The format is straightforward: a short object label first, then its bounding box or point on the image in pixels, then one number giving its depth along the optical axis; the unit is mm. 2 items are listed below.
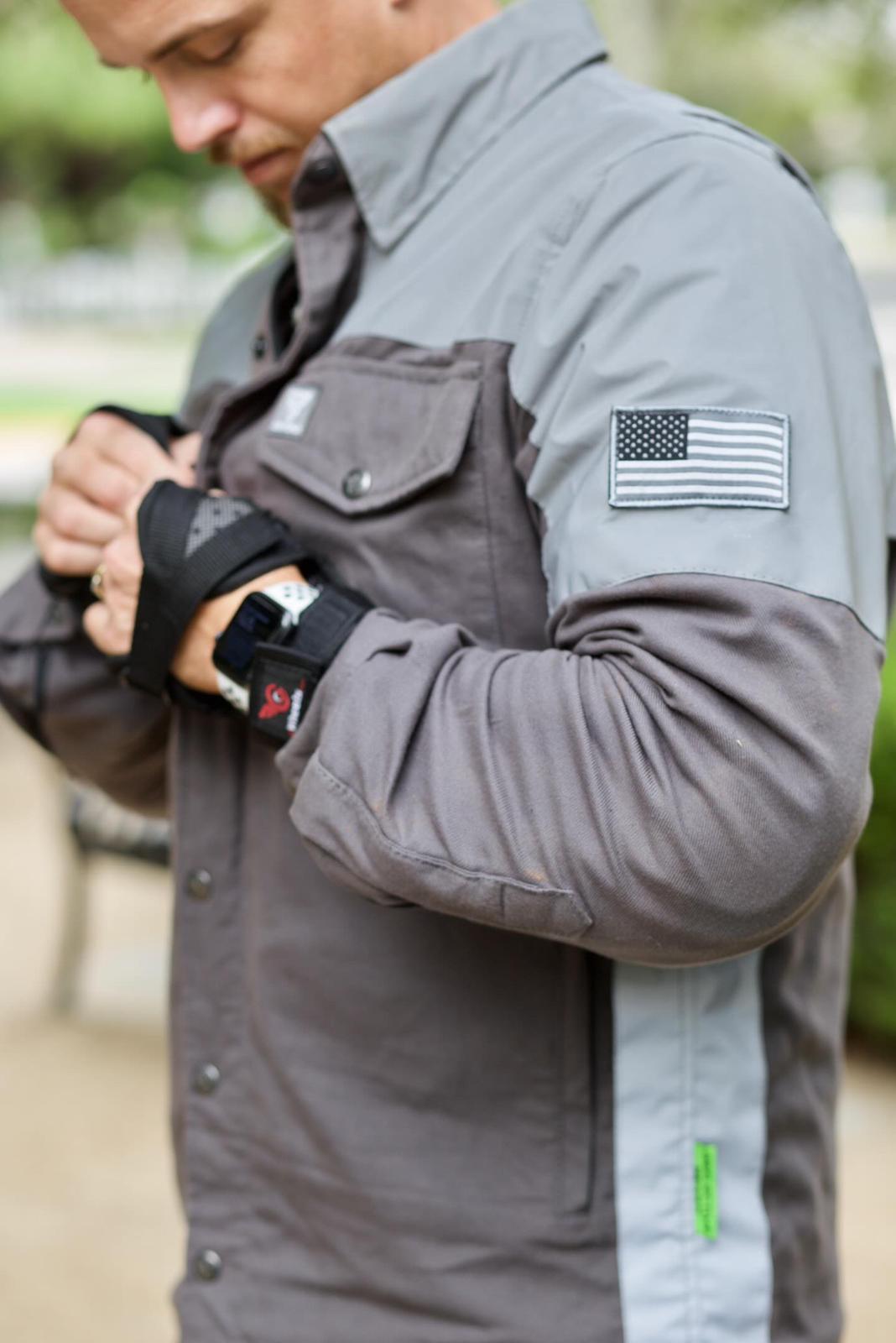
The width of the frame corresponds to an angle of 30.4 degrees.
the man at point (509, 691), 1204
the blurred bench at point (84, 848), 4543
